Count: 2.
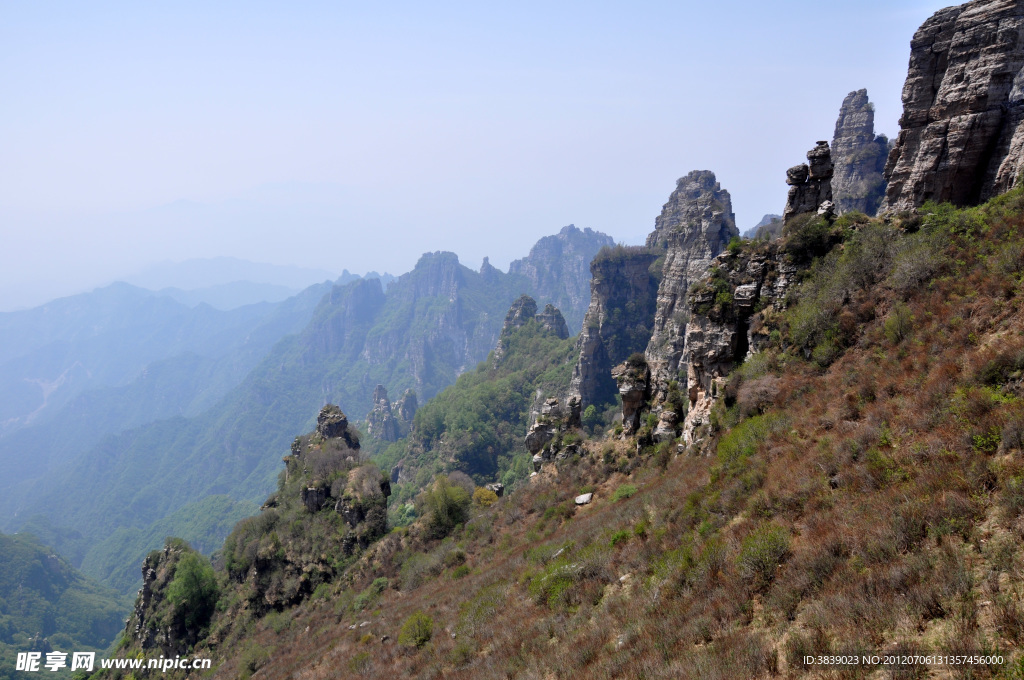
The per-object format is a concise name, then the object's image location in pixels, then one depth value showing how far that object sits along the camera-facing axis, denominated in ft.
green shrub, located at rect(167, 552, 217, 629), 126.11
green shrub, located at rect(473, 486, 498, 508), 121.60
